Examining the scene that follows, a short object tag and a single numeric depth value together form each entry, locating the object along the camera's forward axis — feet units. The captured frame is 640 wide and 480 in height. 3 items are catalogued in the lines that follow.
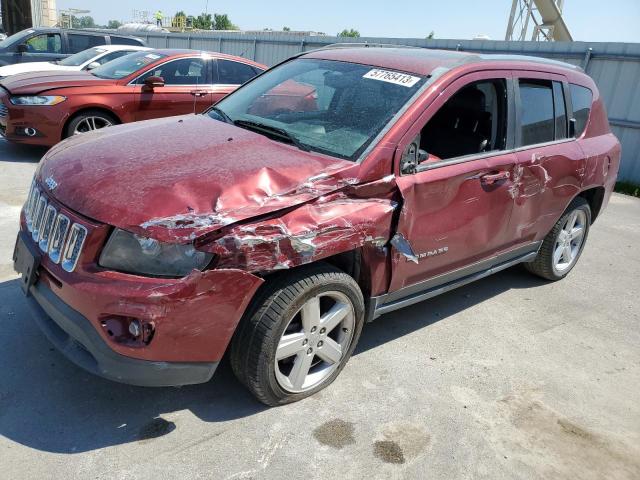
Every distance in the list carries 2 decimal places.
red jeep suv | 7.81
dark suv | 38.91
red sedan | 23.09
